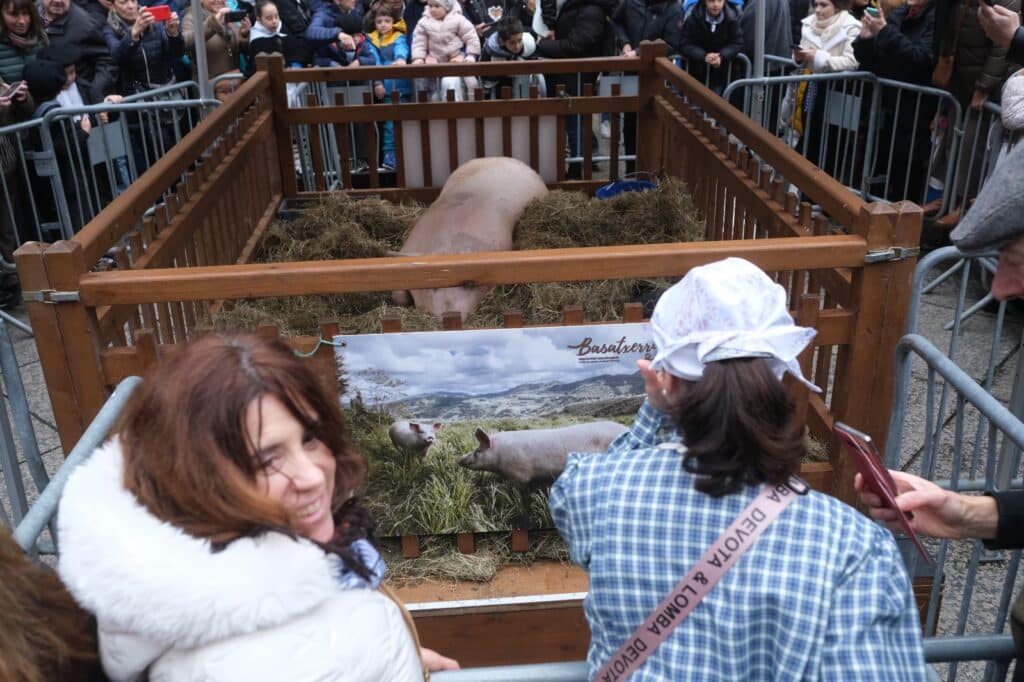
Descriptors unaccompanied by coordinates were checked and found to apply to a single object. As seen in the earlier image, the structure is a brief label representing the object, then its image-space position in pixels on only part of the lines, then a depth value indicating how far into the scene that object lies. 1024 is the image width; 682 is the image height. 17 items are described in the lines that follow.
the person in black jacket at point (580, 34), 8.81
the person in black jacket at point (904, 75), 6.86
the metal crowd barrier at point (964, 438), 1.99
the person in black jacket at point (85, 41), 7.24
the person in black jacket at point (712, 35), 8.33
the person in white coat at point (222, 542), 1.20
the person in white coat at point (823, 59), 7.71
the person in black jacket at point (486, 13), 10.28
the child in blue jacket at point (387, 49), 8.92
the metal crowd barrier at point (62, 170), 6.38
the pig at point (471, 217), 4.19
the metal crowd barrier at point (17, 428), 2.66
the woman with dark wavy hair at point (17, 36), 6.53
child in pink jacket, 8.88
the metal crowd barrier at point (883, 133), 6.26
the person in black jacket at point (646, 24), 8.66
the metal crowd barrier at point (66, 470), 1.70
